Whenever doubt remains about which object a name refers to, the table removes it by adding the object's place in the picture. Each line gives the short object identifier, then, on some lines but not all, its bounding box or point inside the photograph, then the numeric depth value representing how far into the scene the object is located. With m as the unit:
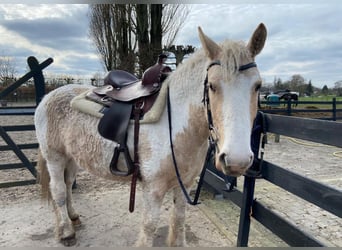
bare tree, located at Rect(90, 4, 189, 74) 9.18
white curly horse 1.28
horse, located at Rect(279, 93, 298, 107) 20.77
